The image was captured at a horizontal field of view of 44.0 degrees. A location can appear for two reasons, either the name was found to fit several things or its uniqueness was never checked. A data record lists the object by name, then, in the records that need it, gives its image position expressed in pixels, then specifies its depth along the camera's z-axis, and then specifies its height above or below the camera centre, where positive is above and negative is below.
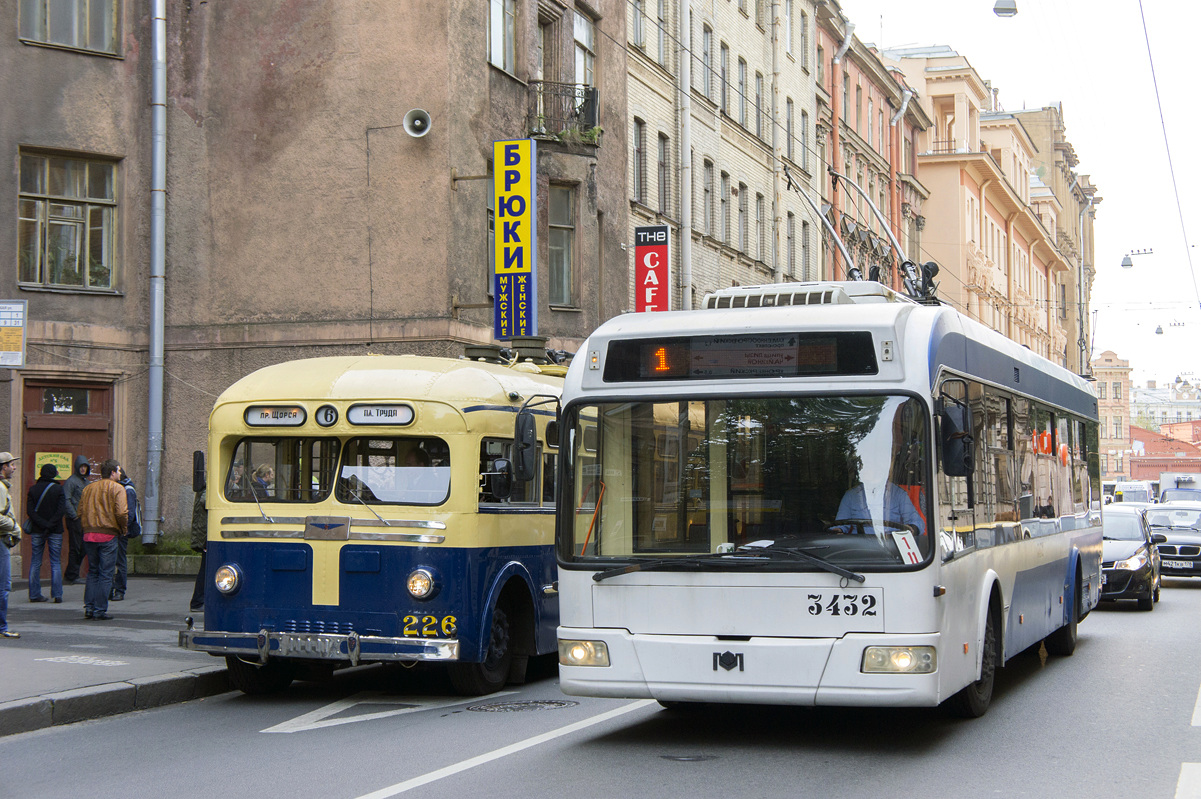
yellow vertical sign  21.97 +3.77
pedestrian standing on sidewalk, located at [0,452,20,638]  13.56 -0.43
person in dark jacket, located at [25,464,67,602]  18.42 -0.35
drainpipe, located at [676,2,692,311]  30.08 +7.16
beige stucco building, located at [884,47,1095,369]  65.31 +13.95
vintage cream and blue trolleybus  11.01 -0.20
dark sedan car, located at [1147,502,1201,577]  26.05 -0.92
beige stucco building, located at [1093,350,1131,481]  126.62 +6.56
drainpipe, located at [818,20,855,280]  48.19 +12.41
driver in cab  8.29 -0.08
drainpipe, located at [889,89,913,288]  58.66 +13.28
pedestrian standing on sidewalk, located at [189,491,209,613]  15.50 -0.47
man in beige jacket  15.82 -0.41
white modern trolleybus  8.24 -0.13
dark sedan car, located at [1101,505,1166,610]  20.06 -1.12
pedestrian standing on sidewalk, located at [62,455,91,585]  18.81 -0.32
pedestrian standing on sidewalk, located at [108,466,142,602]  18.28 -0.89
